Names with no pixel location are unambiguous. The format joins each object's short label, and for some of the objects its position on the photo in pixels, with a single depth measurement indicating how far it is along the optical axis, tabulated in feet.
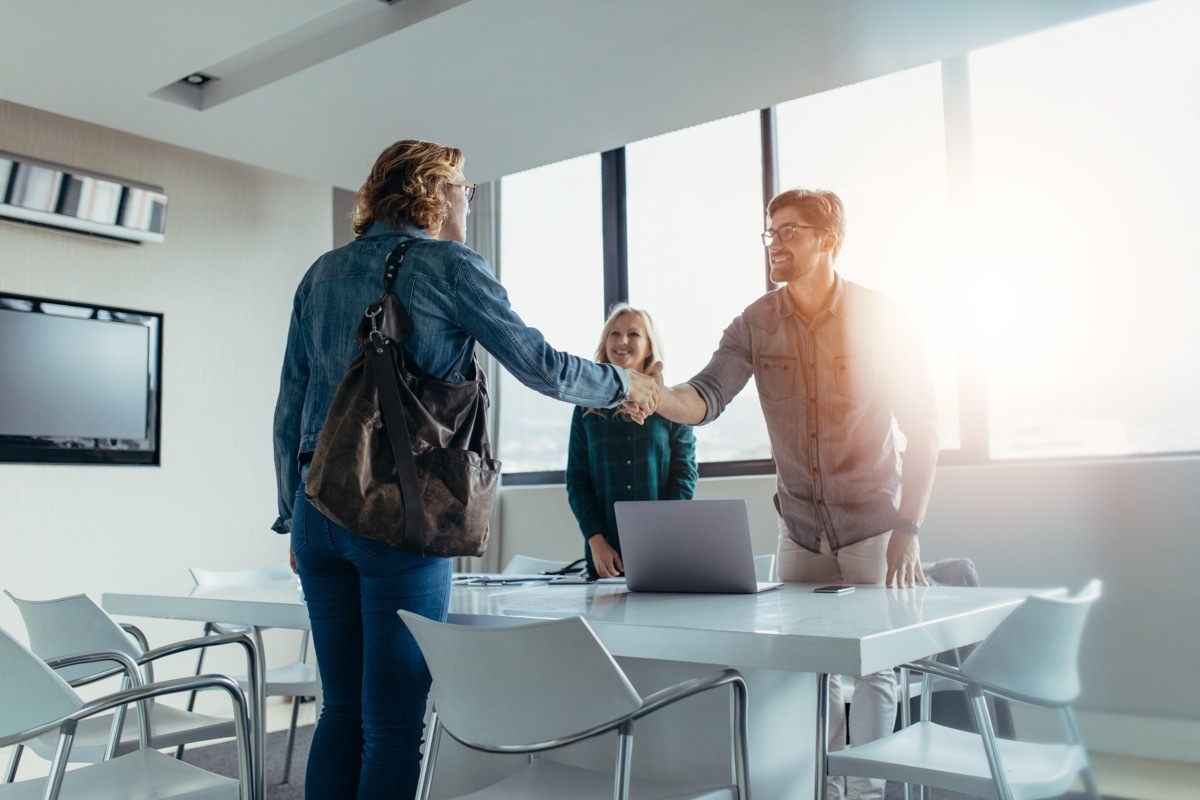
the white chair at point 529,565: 11.70
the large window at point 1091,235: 10.16
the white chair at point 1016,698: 5.41
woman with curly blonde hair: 5.27
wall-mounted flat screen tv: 13.92
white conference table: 4.42
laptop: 6.37
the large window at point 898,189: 13.57
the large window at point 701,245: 15.79
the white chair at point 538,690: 4.46
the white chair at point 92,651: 7.31
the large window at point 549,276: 18.07
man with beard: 7.91
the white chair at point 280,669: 9.89
